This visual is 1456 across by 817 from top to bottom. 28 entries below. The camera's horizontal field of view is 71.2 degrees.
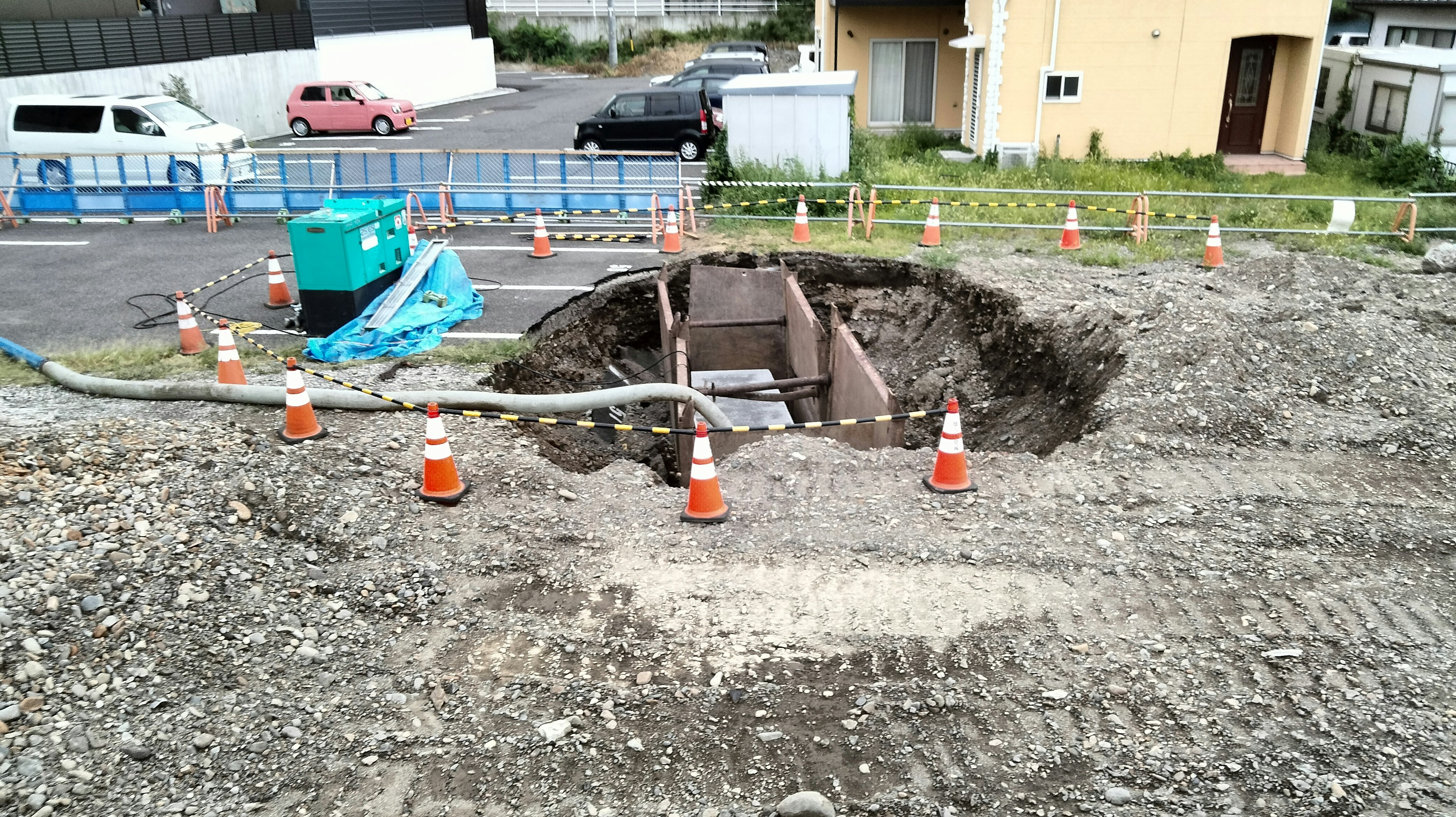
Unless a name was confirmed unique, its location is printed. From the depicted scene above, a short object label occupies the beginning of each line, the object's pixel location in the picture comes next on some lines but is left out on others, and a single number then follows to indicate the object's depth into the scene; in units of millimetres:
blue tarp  10000
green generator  10133
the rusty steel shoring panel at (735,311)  13344
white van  18922
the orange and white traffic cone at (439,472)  7086
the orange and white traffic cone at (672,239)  13914
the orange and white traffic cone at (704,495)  6930
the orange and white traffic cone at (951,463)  7289
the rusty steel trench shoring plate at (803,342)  11695
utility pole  41719
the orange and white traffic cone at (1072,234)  13609
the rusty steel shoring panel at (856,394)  9086
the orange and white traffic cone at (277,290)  11562
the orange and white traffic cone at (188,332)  9906
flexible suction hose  8375
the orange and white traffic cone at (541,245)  14047
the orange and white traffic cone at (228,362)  8672
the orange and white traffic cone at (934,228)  13766
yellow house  18141
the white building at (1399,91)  16969
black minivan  21859
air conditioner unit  18844
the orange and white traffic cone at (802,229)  13945
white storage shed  15969
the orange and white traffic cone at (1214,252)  12648
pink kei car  27594
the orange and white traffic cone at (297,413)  7797
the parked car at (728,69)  26889
